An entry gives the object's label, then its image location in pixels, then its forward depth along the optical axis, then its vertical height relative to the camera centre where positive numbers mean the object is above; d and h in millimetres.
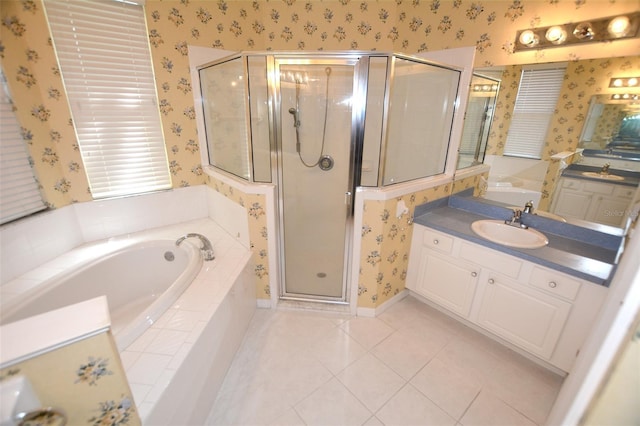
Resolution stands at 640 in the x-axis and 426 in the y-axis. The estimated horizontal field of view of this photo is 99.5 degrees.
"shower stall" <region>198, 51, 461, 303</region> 1811 -71
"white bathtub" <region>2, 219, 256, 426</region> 1104 -975
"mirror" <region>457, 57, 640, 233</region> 1519 -21
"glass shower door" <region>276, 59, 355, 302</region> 2154 -493
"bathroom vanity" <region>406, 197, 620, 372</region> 1468 -914
